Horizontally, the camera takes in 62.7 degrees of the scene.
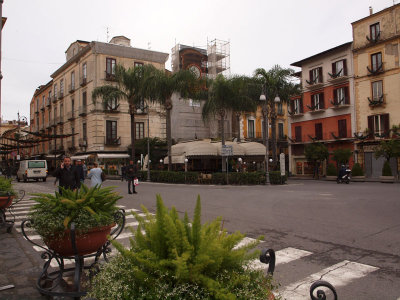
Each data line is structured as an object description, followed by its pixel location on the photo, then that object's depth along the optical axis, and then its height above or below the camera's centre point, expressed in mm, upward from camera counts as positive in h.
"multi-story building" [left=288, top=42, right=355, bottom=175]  35125 +6005
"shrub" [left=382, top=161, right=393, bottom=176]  28284 -1131
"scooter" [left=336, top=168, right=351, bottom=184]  26438 -1624
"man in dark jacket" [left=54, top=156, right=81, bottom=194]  8970 -297
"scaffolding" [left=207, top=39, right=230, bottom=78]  46338 +14951
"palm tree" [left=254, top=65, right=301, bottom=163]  28844 +6693
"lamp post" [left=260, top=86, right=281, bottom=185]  25875 +4367
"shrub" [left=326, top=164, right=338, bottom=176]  32969 -1292
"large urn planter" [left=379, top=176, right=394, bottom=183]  27319 -1873
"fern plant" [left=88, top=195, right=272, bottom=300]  1837 -635
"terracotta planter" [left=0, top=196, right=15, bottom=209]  7073 -778
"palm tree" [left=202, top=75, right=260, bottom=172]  24344 +4836
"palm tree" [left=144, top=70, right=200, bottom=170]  25531 +6009
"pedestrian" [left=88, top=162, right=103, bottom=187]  11555 -405
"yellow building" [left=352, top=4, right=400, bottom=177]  30938 +7569
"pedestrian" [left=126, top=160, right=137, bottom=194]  16420 -517
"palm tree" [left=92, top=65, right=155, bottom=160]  27578 +6405
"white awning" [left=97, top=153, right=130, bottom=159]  35781 +887
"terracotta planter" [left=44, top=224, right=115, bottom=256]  3563 -864
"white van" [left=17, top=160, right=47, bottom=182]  29453 -454
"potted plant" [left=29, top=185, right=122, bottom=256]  3514 -590
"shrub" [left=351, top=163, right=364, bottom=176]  30953 -1189
